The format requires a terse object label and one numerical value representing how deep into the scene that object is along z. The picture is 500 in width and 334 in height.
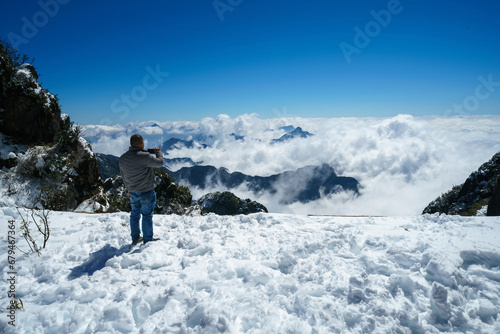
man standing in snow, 5.76
